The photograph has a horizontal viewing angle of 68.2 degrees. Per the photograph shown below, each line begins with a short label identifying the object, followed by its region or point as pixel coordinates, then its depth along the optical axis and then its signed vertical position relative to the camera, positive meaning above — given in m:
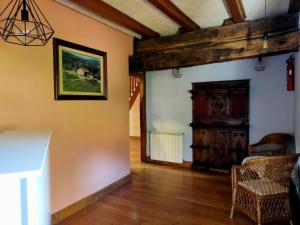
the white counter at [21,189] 0.77 -0.29
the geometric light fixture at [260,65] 3.64 +0.68
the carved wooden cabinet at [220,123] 3.88 -0.31
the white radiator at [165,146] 4.45 -0.81
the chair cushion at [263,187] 2.23 -0.83
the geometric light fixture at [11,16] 1.97 +0.81
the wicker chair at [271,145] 3.22 -0.58
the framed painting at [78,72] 2.47 +0.45
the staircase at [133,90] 7.42 +0.59
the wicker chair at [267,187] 2.19 -0.83
